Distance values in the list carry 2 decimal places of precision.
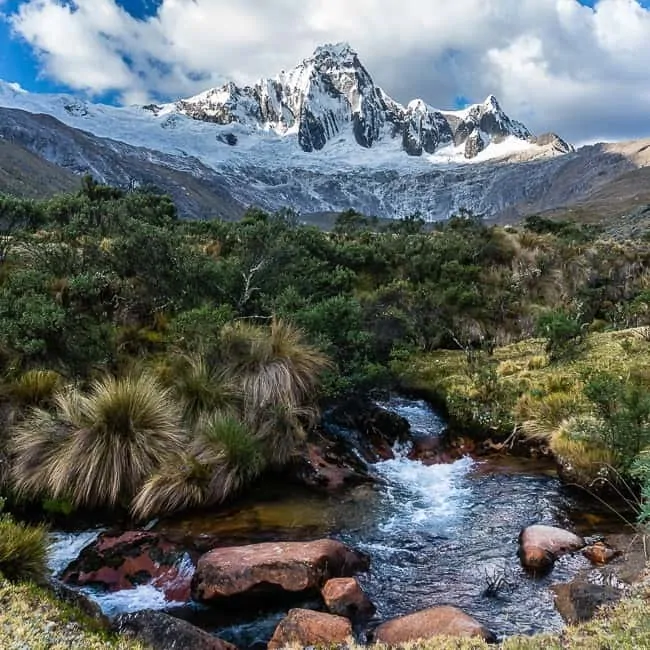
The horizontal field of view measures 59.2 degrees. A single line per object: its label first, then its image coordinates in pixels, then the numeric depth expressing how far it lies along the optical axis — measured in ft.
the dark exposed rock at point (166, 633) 16.83
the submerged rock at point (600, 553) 22.88
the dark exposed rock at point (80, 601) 18.10
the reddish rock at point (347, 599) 20.10
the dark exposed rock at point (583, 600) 17.87
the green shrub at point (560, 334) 46.96
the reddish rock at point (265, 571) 20.90
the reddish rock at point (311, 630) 17.65
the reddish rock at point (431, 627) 17.60
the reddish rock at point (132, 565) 22.31
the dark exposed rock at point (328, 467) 31.50
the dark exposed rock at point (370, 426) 37.14
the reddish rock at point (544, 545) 23.09
